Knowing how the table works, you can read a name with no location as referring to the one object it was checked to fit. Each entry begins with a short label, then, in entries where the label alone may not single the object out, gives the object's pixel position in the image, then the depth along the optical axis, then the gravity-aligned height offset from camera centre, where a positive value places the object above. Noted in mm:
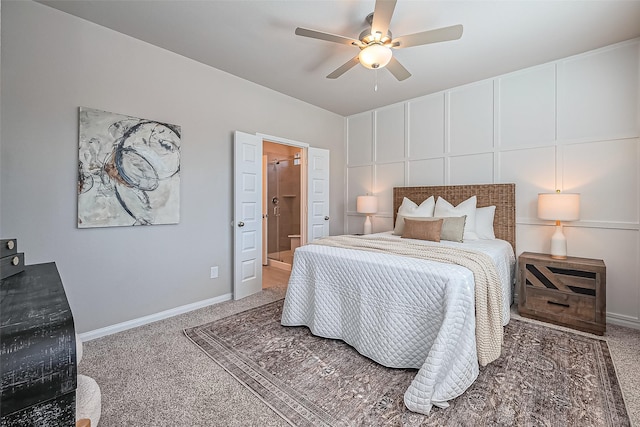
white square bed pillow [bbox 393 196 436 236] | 3547 +17
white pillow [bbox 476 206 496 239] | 3227 -106
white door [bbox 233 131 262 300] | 3311 -37
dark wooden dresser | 567 -332
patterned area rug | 1504 -1080
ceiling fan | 1904 +1294
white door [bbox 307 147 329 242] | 4281 +325
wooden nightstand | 2426 -715
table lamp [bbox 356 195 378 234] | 4273 +111
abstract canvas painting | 2322 +380
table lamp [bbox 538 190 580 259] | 2621 +25
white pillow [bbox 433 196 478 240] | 3199 +17
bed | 1609 -658
